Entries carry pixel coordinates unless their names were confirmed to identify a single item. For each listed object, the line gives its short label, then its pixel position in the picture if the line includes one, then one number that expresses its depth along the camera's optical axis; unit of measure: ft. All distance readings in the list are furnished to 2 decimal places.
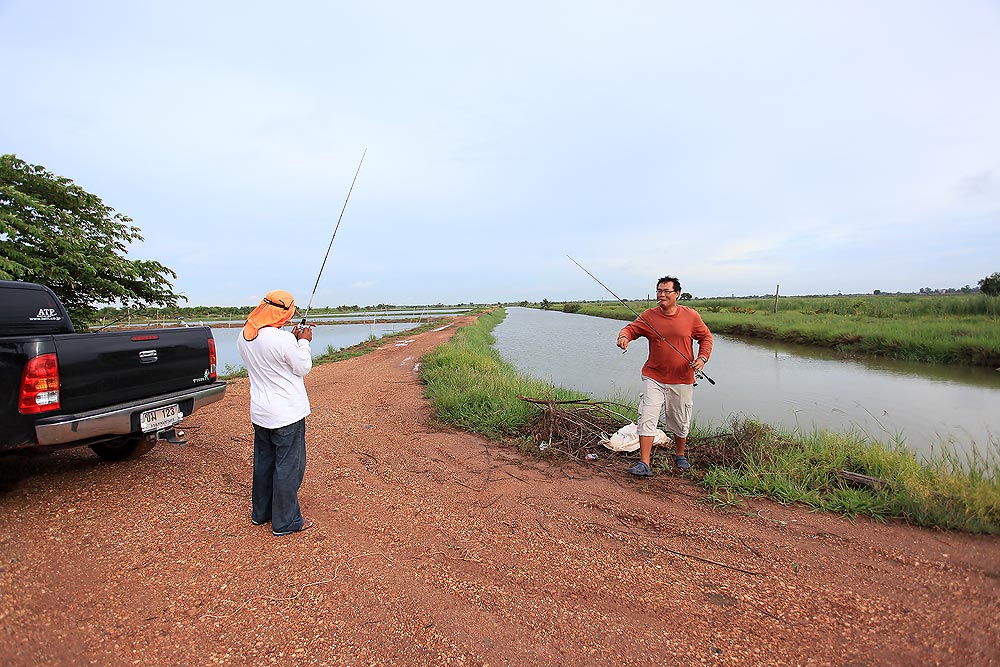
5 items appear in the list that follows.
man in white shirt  9.84
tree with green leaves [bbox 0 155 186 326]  21.68
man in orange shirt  14.05
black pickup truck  9.77
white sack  16.34
